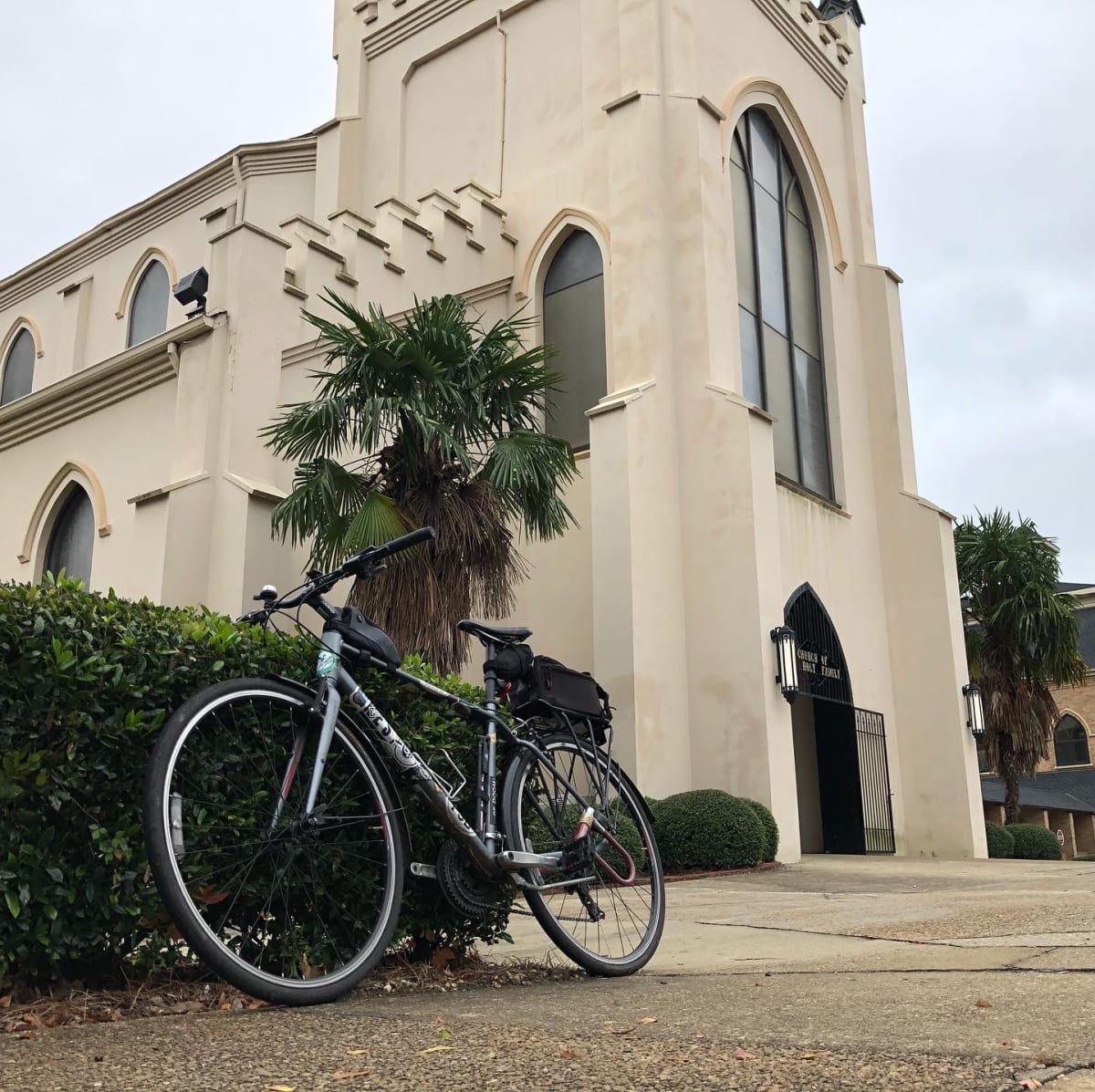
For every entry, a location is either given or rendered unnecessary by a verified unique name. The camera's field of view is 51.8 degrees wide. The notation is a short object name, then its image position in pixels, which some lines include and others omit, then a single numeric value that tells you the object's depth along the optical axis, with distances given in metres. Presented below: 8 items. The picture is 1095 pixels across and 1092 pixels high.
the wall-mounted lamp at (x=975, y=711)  18.06
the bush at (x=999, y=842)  20.33
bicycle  3.38
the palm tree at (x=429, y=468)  11.22
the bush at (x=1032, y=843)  22.25
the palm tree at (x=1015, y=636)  23.06
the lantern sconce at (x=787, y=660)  14.05
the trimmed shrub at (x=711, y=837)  12.16
